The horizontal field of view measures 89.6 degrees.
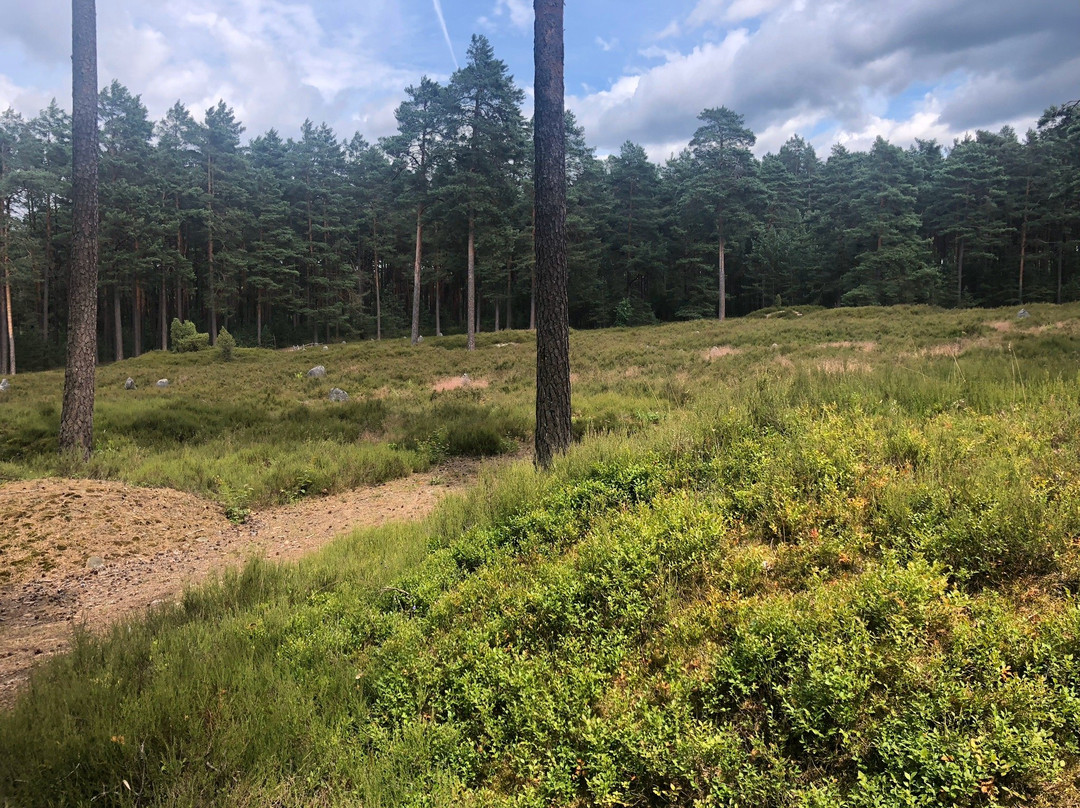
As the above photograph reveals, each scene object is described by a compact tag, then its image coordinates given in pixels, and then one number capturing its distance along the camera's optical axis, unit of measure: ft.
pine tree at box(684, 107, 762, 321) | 133.49
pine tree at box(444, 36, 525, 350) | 100.22
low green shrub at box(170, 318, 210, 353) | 111.14
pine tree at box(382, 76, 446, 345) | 105.70
